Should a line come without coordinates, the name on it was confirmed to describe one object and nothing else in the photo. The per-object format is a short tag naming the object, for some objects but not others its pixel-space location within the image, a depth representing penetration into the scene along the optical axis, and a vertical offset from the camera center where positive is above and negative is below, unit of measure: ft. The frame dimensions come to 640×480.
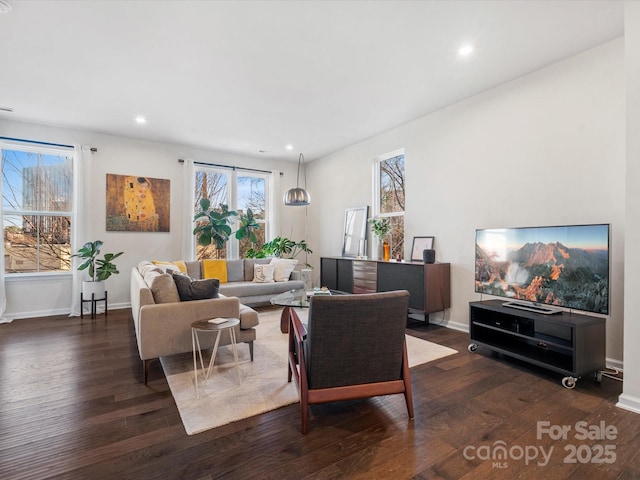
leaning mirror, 18.69 +0.49
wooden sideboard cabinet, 13.41 -1.86
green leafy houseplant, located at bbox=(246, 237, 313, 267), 21.63 -0.62
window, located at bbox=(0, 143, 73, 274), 16.16 +1.61
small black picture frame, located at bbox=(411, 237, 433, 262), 14.93 -0.28
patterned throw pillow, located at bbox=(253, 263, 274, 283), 18.62 -1.99
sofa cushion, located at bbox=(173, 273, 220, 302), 9.39 -1.45
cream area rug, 7.04 -3.84
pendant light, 16.20 +2.18
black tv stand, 8.32 -2.91
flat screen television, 8.66 -0.78
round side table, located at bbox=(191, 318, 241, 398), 8.06 -2.25
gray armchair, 6.16 -2.21
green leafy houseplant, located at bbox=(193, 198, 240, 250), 19.74 +0.81
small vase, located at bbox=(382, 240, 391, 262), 16.35 -0.61
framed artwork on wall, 18.02 +2.07
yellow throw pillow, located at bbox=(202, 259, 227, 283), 18.11 -1.72
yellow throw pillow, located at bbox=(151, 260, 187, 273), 16.88 -1.38
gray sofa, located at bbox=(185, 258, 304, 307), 17.02 -2.47
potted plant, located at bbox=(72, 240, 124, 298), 16.12 -1.48
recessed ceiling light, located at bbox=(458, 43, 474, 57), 9.72 +5.95
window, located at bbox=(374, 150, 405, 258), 16.99 +2.62
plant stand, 16.06 -3.30
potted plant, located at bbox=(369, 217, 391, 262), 16.39 +0.54
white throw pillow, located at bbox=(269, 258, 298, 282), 19.01 -1.73
